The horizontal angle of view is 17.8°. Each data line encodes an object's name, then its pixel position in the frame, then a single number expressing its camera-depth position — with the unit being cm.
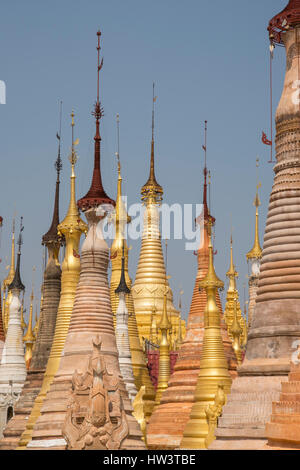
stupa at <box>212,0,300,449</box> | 3022
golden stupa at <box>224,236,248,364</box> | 6397
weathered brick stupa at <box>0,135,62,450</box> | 4700
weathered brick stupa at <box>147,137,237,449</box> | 4638
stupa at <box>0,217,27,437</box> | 5316
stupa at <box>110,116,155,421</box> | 5191
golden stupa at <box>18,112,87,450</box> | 4294
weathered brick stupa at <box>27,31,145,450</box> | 3791
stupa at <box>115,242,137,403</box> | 4712
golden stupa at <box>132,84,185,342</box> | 6825
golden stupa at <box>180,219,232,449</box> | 4009
